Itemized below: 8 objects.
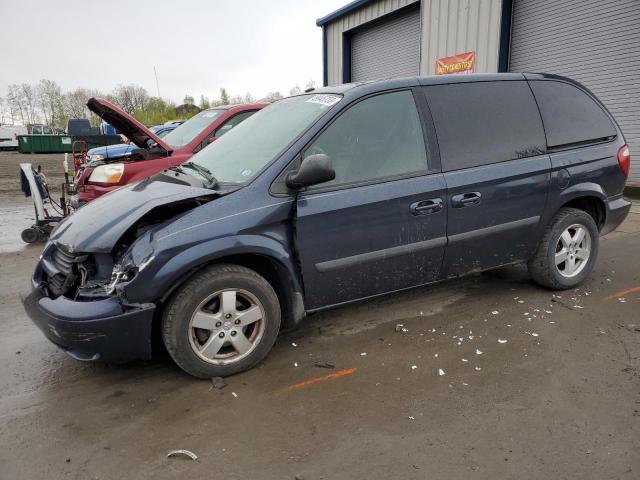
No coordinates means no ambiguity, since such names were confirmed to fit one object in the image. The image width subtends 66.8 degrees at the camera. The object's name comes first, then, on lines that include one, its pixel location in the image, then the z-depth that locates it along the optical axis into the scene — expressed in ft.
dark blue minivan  9.11
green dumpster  99.55
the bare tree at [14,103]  304.09
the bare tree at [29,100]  306.55
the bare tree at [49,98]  289.33
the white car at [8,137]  114.93
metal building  28.99
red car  18.44
